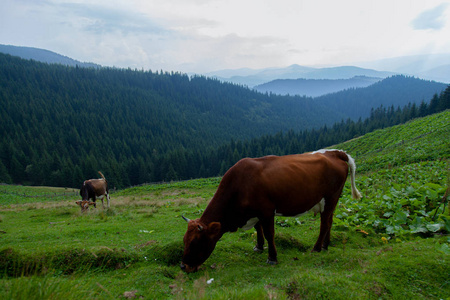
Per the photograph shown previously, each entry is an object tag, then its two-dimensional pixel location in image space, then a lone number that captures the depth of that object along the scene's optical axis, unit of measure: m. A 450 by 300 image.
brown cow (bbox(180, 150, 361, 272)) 5.48
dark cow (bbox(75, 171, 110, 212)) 18.16
